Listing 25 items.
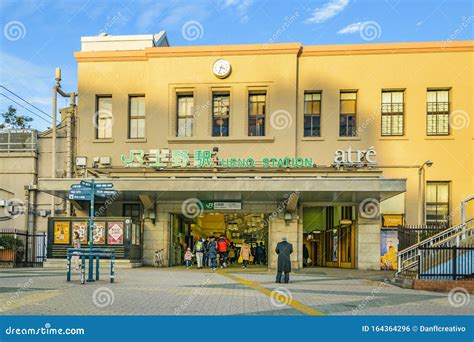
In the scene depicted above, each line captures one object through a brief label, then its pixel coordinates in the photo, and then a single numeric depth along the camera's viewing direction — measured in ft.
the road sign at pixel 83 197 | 57.39
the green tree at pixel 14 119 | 148.05
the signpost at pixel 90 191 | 56.90
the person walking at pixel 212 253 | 98.17
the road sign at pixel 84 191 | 56.75
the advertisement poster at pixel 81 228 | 96.84
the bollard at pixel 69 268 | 56.26
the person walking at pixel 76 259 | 82.54
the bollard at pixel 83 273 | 54.63
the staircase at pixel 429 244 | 66.03
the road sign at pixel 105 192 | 58.01
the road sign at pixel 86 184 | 57.25
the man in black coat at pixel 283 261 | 64.44
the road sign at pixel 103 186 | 57.90
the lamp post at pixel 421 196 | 101.14
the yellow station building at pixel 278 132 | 102.17
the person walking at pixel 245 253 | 103.56
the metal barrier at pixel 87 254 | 54.95
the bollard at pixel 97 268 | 58.45
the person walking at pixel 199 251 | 100.53
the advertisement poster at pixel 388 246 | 99.78
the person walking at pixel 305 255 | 122.31
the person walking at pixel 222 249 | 104.12
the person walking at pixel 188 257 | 100.02
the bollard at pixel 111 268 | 56.80
